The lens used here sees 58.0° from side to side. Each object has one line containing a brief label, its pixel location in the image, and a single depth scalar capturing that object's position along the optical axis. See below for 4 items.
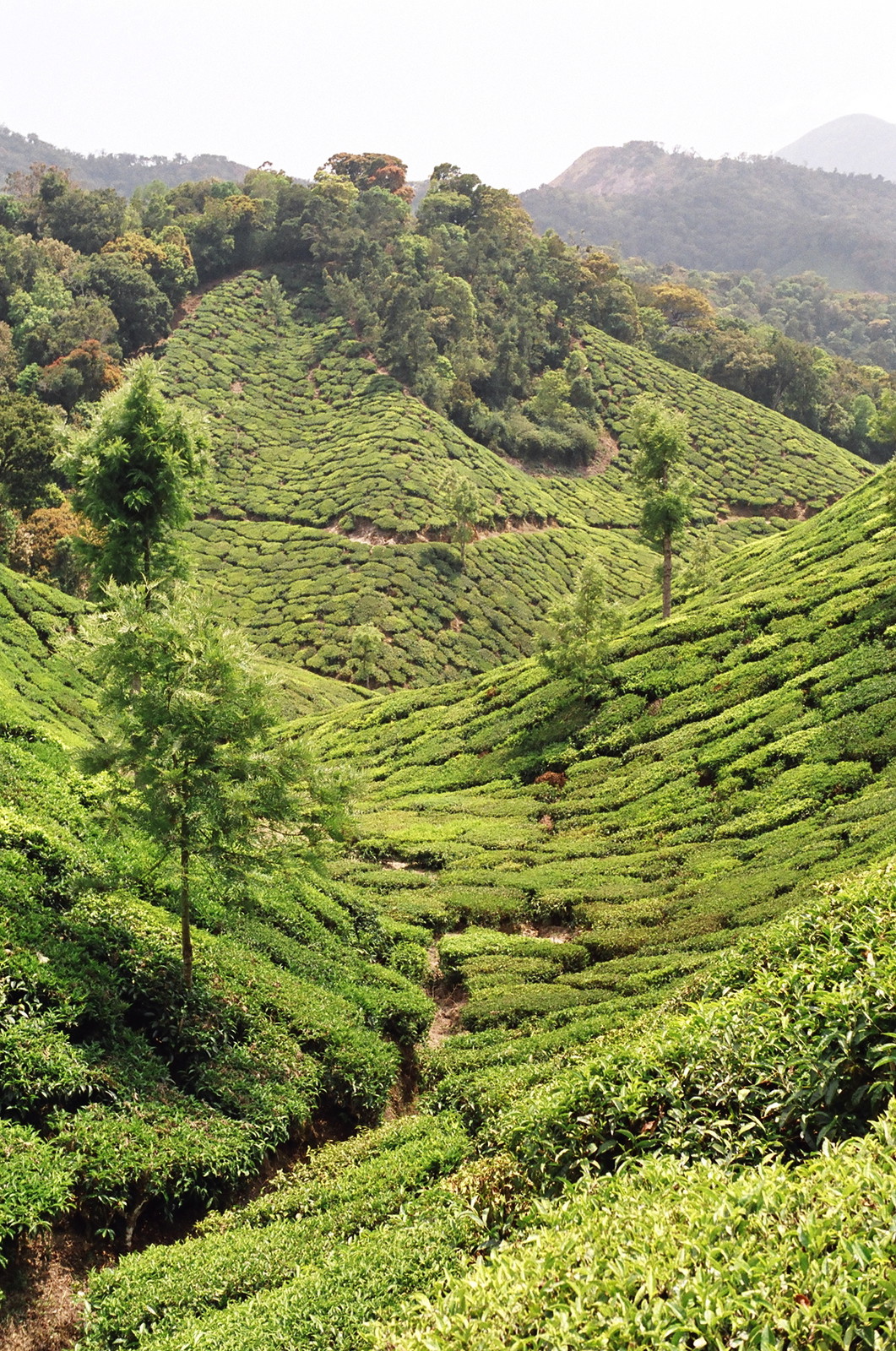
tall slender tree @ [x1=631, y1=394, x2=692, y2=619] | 38.66
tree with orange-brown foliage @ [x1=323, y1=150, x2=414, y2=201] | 127.25
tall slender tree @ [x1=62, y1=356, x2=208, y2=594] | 21.77
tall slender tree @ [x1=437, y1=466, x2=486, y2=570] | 64.44
